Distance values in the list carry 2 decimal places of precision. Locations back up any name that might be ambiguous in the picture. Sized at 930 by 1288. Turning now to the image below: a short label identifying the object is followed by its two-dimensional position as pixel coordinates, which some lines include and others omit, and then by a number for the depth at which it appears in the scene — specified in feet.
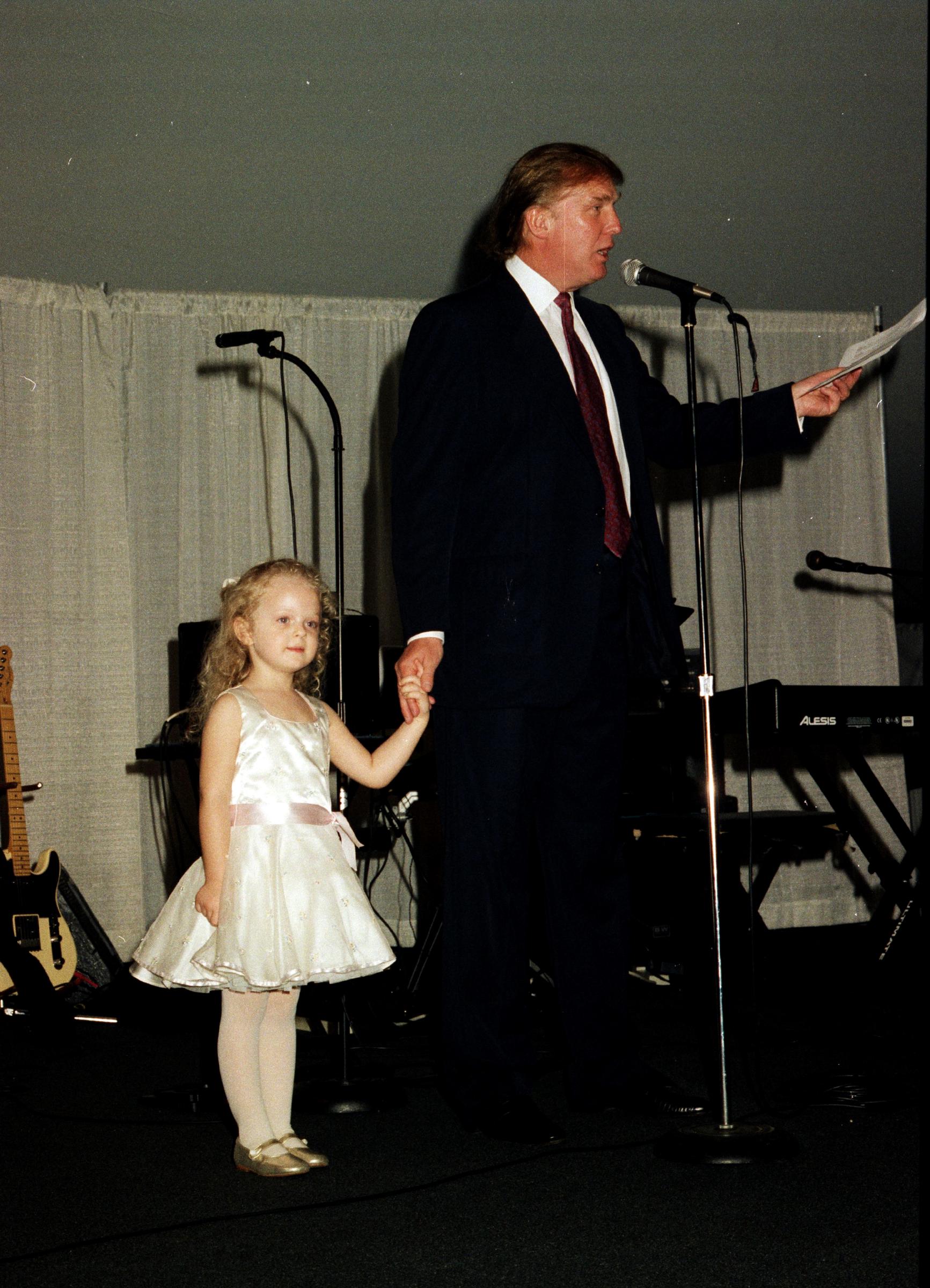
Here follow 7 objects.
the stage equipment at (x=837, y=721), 9.52
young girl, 6.60
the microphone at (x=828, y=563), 11.24
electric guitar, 12.39
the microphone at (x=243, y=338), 9.74
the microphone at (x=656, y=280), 6.52
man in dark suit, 7.16
